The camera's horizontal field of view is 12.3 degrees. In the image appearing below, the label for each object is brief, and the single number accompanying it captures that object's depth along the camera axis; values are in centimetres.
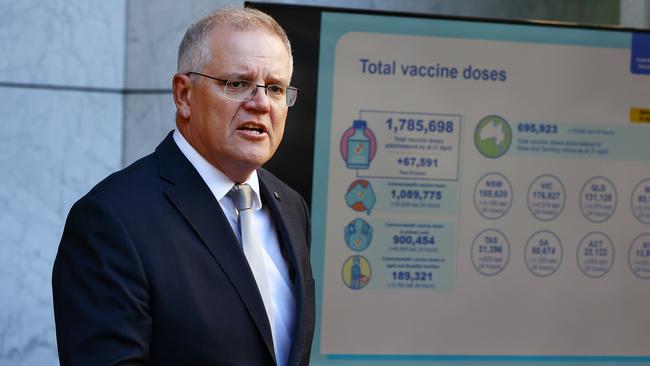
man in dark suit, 407
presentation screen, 548
